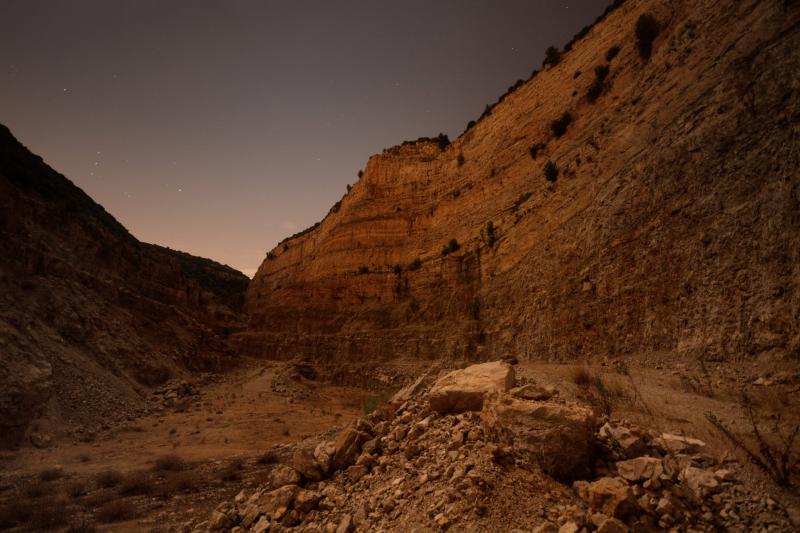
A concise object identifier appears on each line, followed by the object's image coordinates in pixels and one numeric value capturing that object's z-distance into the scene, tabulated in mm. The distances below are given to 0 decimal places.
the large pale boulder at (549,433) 3902
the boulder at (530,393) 4930
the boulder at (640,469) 3553
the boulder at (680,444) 3952
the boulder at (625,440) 3990
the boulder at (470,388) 5574
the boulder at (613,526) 2938
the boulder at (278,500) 4895
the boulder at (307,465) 5453
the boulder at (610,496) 3168
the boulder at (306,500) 4779
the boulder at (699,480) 3312
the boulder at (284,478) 5496
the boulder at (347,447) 5543
